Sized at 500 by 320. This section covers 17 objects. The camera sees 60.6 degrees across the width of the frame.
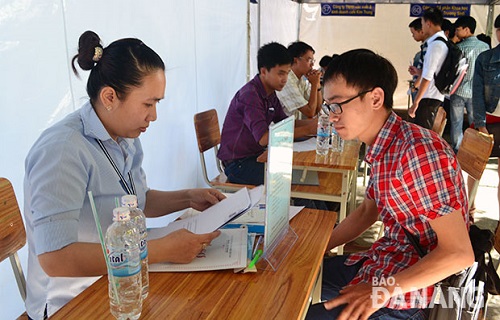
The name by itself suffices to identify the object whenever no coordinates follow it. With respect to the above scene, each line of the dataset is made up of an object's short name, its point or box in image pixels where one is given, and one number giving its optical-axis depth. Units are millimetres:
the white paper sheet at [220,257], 998
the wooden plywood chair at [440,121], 2824
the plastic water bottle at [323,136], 2293
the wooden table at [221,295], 842
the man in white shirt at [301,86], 3734
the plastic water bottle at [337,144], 2348
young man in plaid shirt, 1033
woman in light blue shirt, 960
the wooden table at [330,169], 2098
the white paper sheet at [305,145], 2373
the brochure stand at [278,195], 961
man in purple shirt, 2523
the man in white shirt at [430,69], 4152
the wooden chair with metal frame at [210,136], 2459
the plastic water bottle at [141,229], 808
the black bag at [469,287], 1072
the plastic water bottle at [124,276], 774
